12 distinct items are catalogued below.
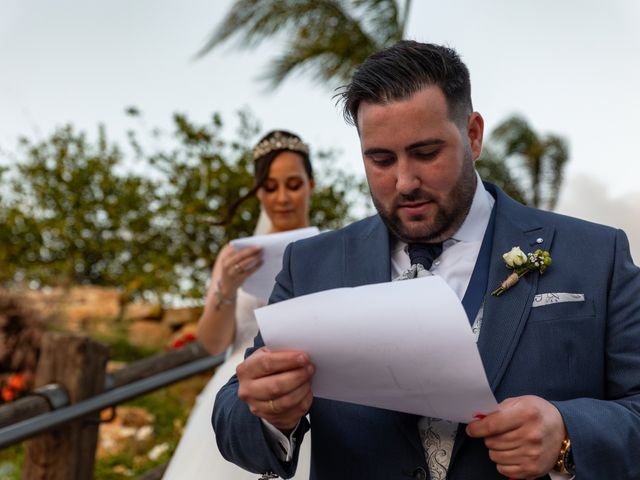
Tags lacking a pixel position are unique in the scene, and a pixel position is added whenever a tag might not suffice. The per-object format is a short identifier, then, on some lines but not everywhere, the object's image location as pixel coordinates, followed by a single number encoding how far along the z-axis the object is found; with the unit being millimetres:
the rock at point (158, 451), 8000
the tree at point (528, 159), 15453
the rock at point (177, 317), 12211
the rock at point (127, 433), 8859
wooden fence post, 4309
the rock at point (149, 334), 12770
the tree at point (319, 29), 9906
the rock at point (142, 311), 13000
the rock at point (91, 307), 13266
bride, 3648
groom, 1733
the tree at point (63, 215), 11781
